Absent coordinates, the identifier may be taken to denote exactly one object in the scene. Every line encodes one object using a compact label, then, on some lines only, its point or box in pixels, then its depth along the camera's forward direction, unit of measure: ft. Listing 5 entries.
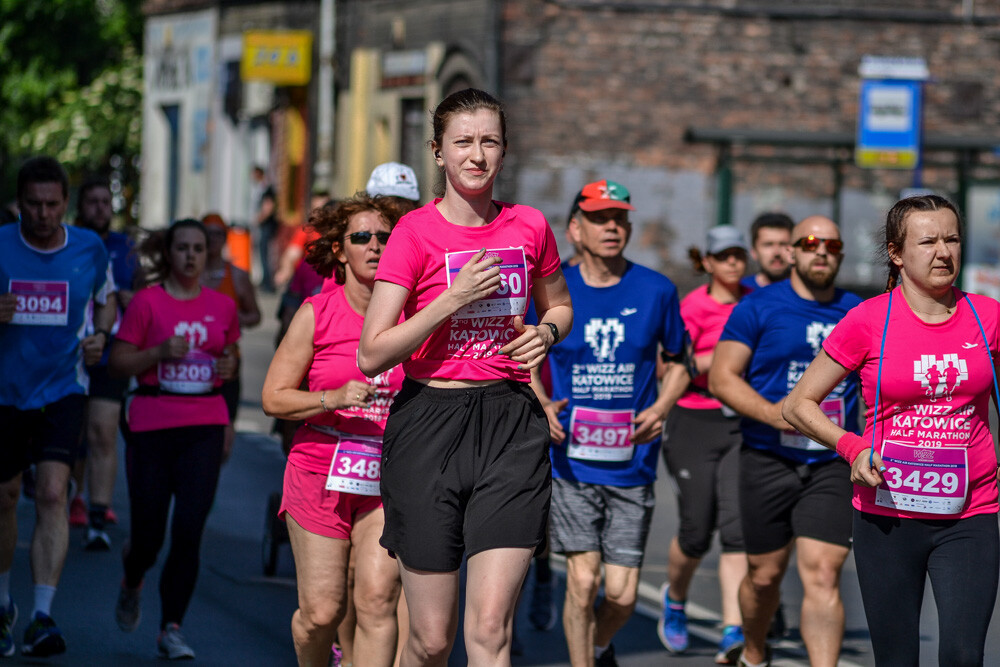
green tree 237.96
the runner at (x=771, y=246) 53.26
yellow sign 194.10
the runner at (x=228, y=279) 63.41
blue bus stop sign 125.60
